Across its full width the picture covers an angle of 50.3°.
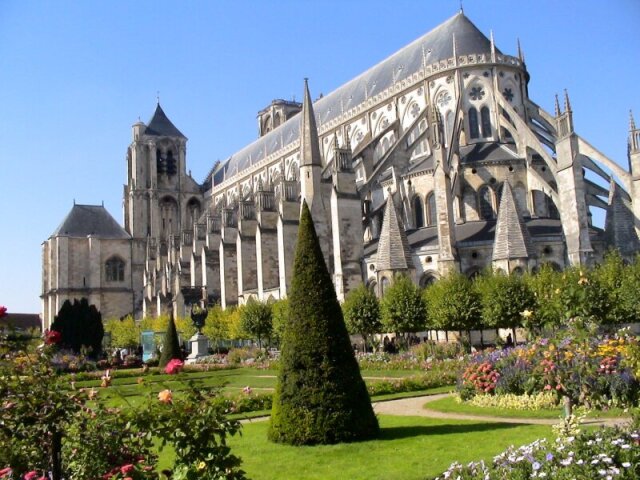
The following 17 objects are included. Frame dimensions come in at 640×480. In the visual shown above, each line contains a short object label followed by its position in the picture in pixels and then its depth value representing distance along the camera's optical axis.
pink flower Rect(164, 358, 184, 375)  6.89
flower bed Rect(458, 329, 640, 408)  12.90
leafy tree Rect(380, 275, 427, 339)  30.09
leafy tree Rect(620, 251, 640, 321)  25.58
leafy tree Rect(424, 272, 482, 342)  28.53
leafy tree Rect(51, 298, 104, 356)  40.84
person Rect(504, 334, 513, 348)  29.26
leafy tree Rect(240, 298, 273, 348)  38.31
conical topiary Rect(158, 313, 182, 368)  28.98
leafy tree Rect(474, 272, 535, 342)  27.50
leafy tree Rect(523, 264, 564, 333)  24.33
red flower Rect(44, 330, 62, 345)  7.17
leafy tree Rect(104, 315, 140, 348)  55.31
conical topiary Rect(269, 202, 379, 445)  9.73
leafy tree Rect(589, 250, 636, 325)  25.65
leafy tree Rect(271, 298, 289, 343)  34.06
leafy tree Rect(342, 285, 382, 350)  31.12
